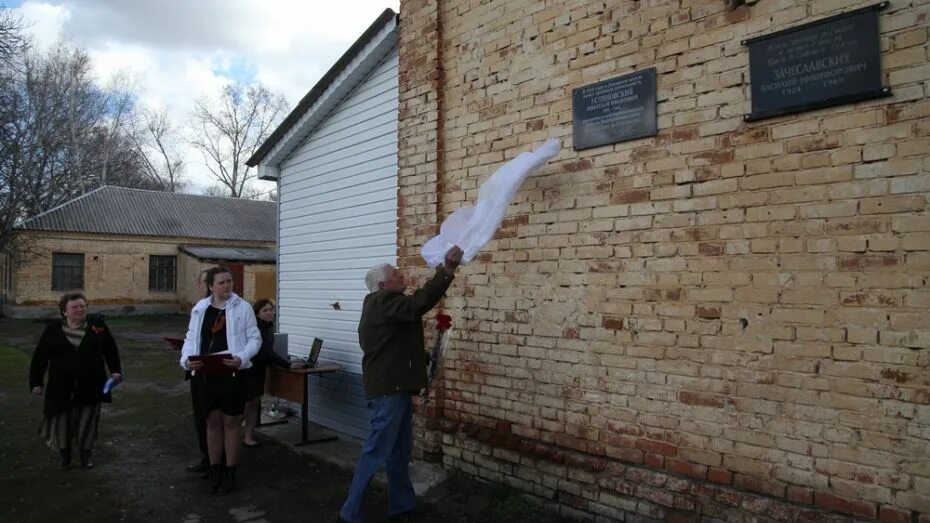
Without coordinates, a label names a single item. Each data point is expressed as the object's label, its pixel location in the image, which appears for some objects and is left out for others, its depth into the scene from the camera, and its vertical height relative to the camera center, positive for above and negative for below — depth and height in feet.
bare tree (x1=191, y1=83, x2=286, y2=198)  146.82 +30.72
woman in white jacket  16.14 -1.82
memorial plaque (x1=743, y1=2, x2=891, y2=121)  9.59 +3.70
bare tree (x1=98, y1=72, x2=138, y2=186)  117.08 +28.60
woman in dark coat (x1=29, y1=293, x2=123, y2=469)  18.47 -2.75
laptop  22.44 -2.59
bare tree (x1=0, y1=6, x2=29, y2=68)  54.85 +22.30
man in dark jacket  13.38 -1.99
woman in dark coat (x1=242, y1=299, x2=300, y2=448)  20.81 -2.78
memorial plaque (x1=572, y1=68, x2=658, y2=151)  12.37 +3.77
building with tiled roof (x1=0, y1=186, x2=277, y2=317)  84.89 +5.20
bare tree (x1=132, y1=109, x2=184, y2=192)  141.85 +27.03
